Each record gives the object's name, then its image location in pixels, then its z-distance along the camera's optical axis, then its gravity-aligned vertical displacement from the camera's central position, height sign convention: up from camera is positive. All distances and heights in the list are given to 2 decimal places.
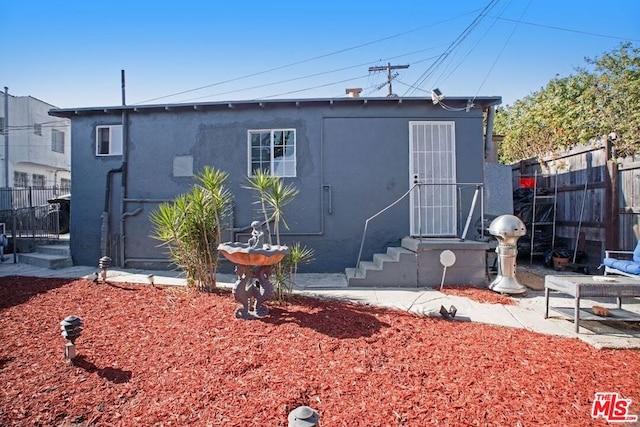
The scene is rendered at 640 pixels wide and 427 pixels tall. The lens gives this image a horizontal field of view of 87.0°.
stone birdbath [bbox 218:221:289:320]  4.00 -0.81
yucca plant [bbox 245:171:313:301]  4.64 -0.75
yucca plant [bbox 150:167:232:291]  5.16 -0.35
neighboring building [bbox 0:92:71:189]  18.91 +3.76
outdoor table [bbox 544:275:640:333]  3.75 -0.92
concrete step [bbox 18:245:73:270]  7.84 -1.23
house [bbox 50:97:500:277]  7.20 +1.00
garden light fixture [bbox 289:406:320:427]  1.69 -1.08
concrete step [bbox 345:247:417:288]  5.98 -1.19
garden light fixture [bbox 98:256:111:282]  6.07 -1.03
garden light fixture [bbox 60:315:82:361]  2.99 -1.13
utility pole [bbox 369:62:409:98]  14.73 +6.10
